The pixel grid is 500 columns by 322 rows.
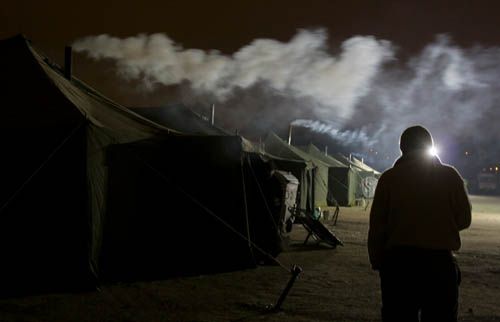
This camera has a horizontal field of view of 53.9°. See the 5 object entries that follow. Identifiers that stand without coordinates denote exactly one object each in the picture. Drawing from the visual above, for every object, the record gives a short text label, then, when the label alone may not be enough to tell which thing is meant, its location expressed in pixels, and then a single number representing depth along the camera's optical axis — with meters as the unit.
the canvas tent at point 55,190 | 6.58
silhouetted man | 3.17
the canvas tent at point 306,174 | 19.34
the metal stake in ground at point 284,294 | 6.14
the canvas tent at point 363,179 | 35.25
